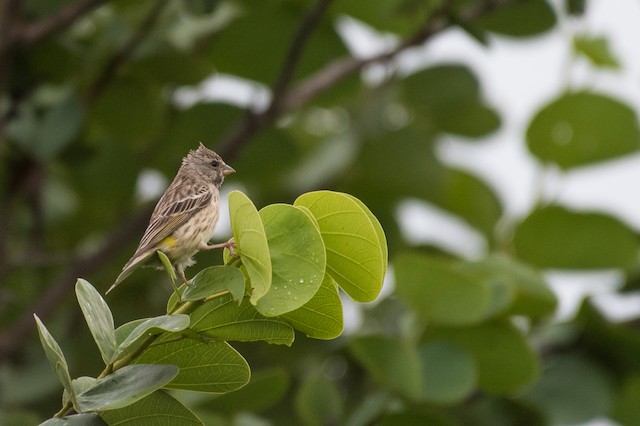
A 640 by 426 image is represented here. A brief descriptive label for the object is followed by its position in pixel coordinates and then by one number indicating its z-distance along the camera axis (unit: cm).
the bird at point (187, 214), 538
